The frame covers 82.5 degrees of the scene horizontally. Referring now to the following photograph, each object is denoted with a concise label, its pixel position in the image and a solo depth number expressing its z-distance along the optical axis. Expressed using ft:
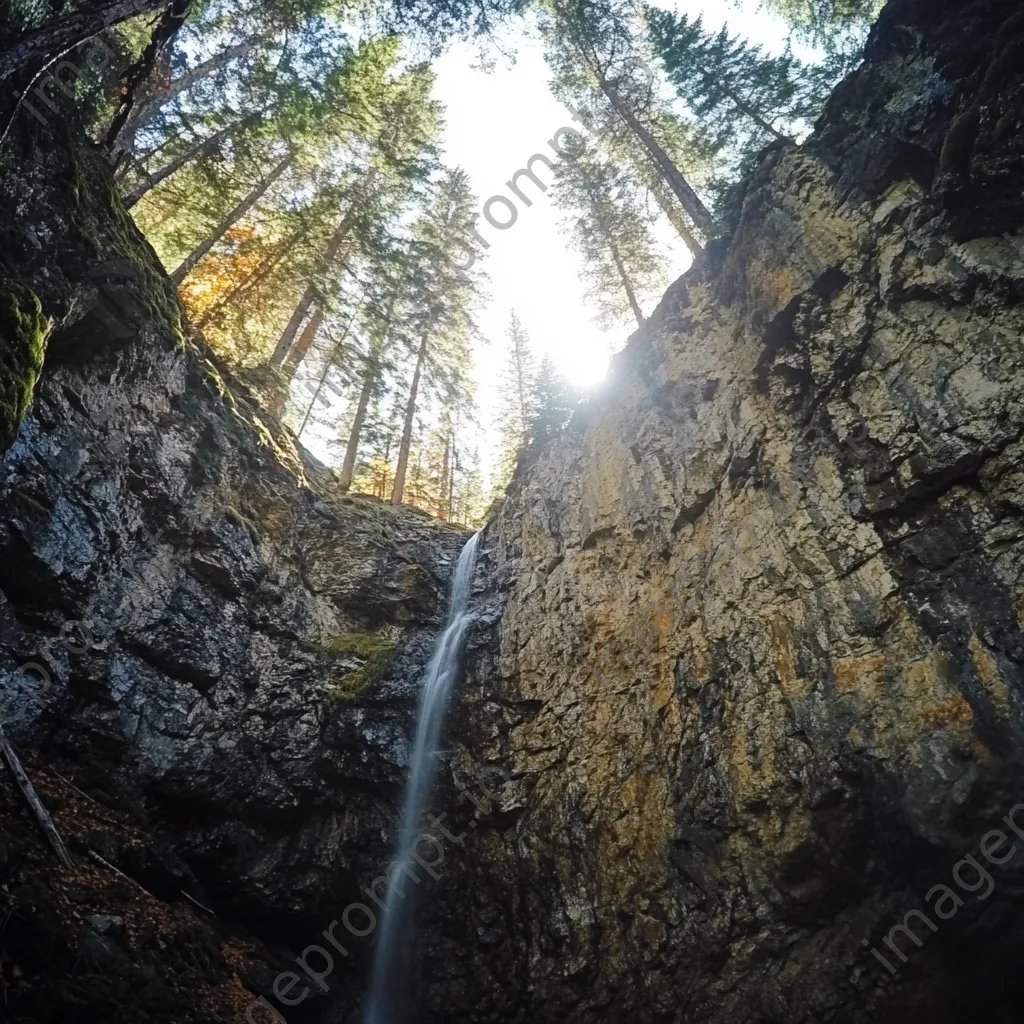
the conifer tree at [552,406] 53.16
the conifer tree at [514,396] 88.36
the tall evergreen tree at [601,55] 58.39
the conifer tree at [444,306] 70.38
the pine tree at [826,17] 49.37
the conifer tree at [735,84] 53.78
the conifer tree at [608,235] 64.44
